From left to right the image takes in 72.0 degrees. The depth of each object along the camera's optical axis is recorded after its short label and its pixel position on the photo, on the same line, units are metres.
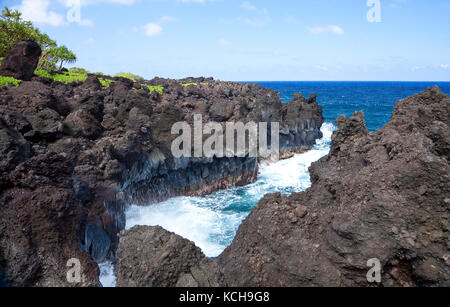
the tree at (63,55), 29.61
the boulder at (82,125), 11.80
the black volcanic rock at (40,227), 5.00
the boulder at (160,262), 4.49
